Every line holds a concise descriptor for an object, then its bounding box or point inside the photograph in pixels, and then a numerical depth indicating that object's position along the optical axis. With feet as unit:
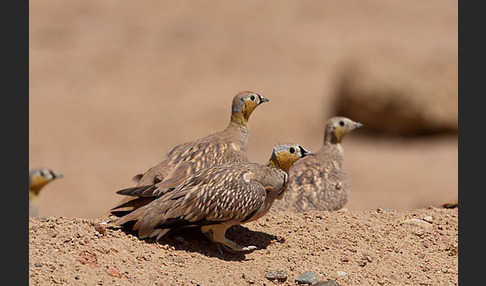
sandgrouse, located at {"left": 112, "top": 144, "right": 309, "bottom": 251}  51.11
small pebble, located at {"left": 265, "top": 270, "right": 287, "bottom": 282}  50.03
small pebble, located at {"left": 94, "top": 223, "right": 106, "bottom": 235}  52.34
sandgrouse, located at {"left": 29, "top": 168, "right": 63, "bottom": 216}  83.82
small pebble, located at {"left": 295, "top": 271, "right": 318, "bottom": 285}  49.80
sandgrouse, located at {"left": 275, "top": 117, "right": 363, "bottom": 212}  68.80
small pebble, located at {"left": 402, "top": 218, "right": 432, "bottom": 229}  61.05
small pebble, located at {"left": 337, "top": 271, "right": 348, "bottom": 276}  51.26
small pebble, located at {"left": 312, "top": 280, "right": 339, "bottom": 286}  49.05
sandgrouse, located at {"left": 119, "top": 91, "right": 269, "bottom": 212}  58.85
